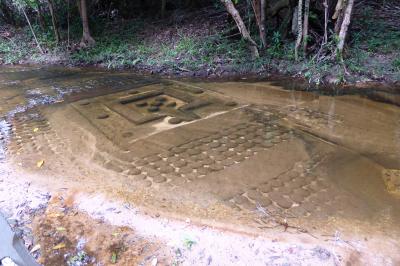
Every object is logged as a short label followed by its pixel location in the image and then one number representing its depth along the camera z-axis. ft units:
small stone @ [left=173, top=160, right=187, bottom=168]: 11.98
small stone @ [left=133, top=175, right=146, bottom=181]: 11.30
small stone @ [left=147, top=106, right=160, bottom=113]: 16.99
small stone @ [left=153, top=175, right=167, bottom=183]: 11.13
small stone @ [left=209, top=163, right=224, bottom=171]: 11.63
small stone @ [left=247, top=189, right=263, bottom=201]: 10.10
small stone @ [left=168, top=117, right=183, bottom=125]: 15.42
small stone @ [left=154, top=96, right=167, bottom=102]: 18.56
